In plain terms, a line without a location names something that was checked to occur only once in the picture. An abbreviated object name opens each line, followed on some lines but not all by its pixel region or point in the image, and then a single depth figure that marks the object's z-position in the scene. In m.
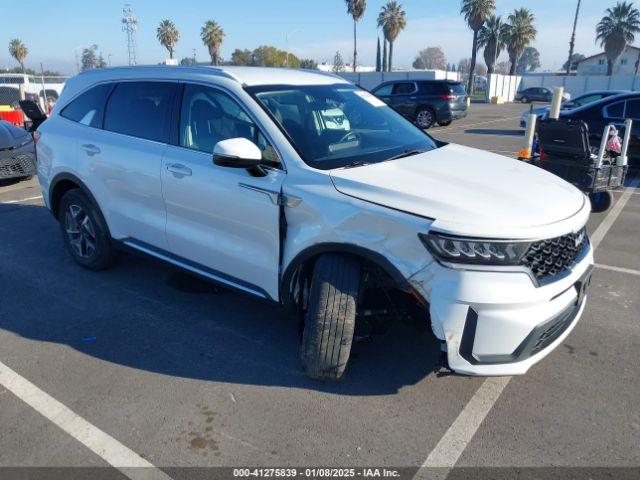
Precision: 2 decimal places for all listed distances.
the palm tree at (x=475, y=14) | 55.03
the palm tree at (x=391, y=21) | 63.69
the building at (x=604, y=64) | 80.94
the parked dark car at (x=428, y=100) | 19.31
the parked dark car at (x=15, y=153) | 8.62
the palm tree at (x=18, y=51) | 78.94
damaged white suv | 2.57
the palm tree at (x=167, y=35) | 66.25
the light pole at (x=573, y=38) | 46.06
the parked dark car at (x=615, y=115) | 9.83
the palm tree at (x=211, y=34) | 63.12
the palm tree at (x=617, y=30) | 62.62
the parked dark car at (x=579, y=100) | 15.90
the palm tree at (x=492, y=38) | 60.03
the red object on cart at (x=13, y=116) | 14.25
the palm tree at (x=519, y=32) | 59.34
